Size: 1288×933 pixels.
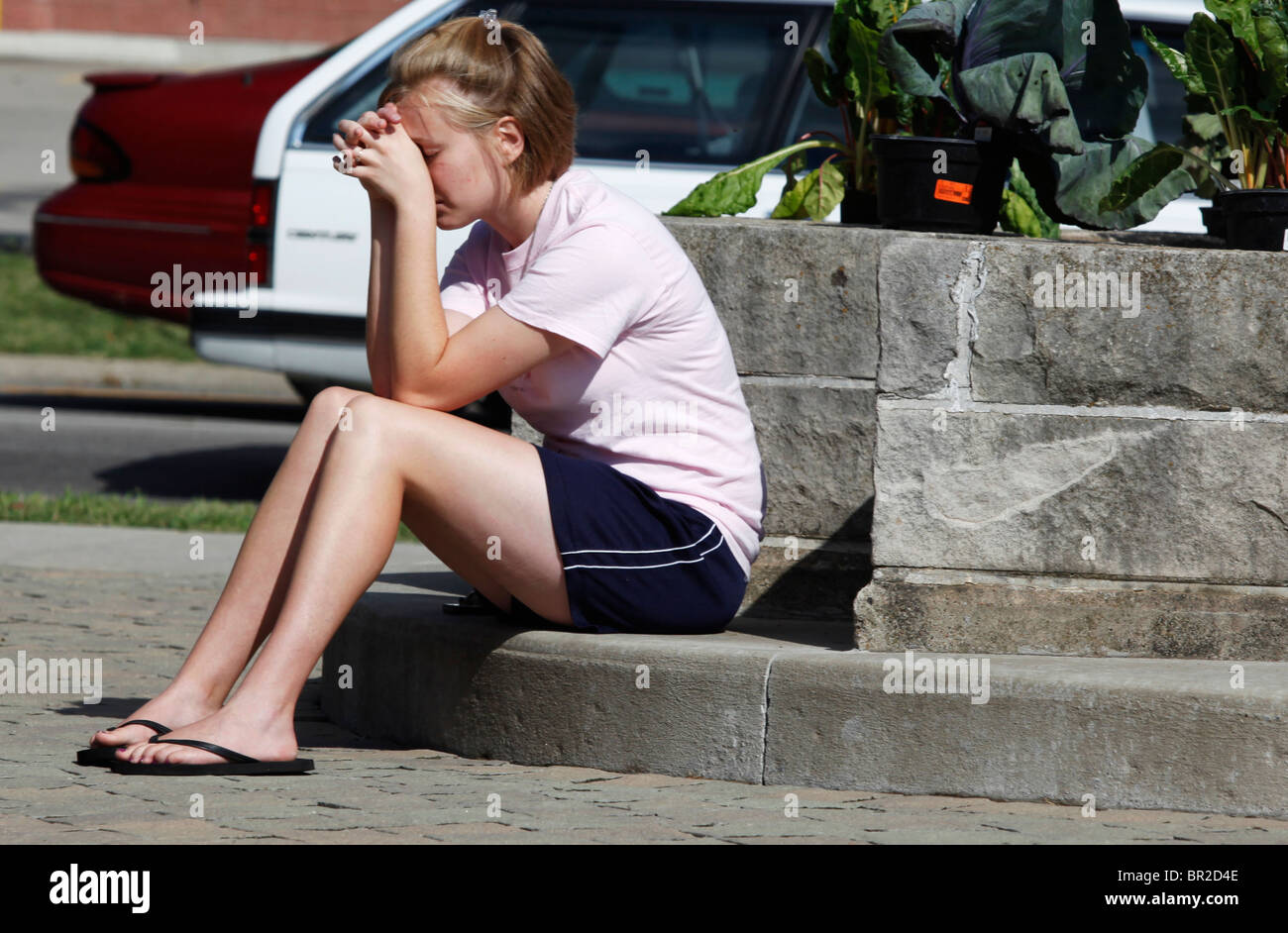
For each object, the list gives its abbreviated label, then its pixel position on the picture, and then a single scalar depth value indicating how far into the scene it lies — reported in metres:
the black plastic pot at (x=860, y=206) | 8.45
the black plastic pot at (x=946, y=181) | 7.42
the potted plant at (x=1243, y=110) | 6.75
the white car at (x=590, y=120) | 12.95
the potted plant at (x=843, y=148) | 8.12
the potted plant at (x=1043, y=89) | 7.10
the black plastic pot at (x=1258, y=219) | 6.65
